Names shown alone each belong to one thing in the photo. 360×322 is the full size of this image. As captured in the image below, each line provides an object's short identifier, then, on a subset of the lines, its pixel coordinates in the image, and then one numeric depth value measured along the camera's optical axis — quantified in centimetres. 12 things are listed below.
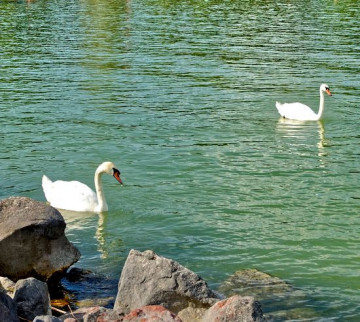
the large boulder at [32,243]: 1274
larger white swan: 1772
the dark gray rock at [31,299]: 1079
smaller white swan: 2567
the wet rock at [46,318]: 970
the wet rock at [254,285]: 1326
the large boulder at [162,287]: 1123
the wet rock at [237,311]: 977
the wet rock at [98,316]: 1020
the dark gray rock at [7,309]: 992
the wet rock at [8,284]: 1192
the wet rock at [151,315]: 969
